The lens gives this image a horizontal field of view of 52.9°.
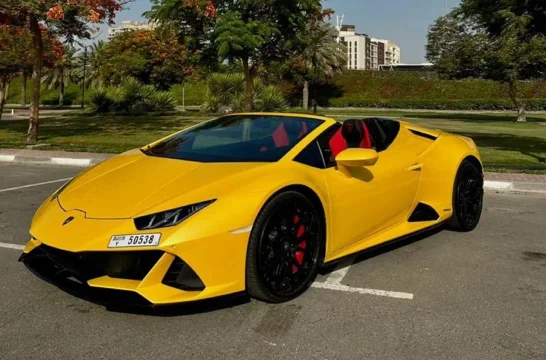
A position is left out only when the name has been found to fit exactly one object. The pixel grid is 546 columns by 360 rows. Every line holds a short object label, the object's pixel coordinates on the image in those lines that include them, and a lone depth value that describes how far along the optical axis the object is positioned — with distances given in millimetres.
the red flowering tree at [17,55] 20008
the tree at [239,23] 14164
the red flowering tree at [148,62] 50688
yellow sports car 3051
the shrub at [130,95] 31672
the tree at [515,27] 11039
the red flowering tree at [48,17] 12584
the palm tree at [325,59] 50719
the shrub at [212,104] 31188
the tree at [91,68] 61794
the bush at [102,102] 31203
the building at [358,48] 177500
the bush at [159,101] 32781
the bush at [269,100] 28609
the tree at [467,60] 17119
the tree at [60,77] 58875
